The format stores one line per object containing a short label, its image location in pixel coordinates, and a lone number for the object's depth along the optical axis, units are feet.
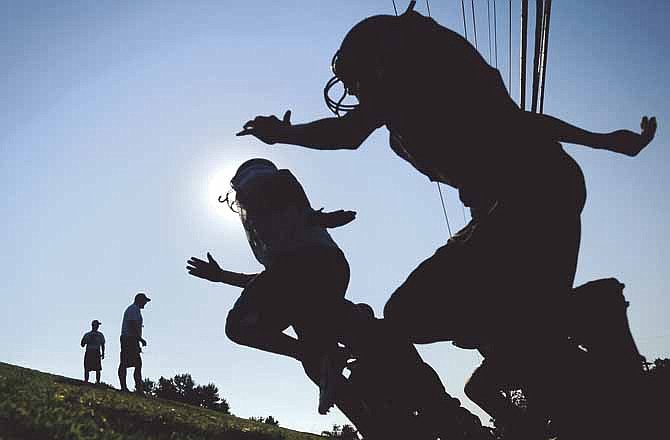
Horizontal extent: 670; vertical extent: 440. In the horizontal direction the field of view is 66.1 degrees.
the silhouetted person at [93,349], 51.18
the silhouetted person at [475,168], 5.89
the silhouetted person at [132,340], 41.70
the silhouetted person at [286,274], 11.66
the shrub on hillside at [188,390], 197.06
